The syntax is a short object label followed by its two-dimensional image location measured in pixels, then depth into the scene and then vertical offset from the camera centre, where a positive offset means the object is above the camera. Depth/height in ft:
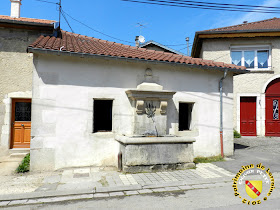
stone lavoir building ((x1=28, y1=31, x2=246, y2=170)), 18.71 +1.01
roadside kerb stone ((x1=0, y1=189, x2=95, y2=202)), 12.83 -5.34
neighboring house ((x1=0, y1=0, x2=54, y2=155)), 24.74 +3.89
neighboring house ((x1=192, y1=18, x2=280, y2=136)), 39.75 +8.38
